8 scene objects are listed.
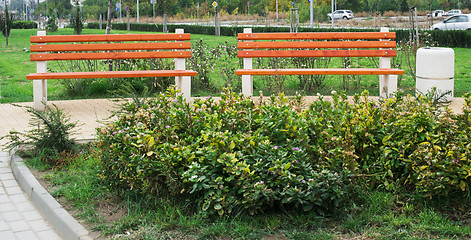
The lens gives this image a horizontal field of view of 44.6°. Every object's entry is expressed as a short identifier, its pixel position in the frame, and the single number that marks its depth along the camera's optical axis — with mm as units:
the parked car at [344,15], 55100
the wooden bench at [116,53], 7219
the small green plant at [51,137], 5016
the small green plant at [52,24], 33812
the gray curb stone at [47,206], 3572
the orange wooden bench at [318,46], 7355
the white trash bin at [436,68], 7184
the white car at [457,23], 29875
